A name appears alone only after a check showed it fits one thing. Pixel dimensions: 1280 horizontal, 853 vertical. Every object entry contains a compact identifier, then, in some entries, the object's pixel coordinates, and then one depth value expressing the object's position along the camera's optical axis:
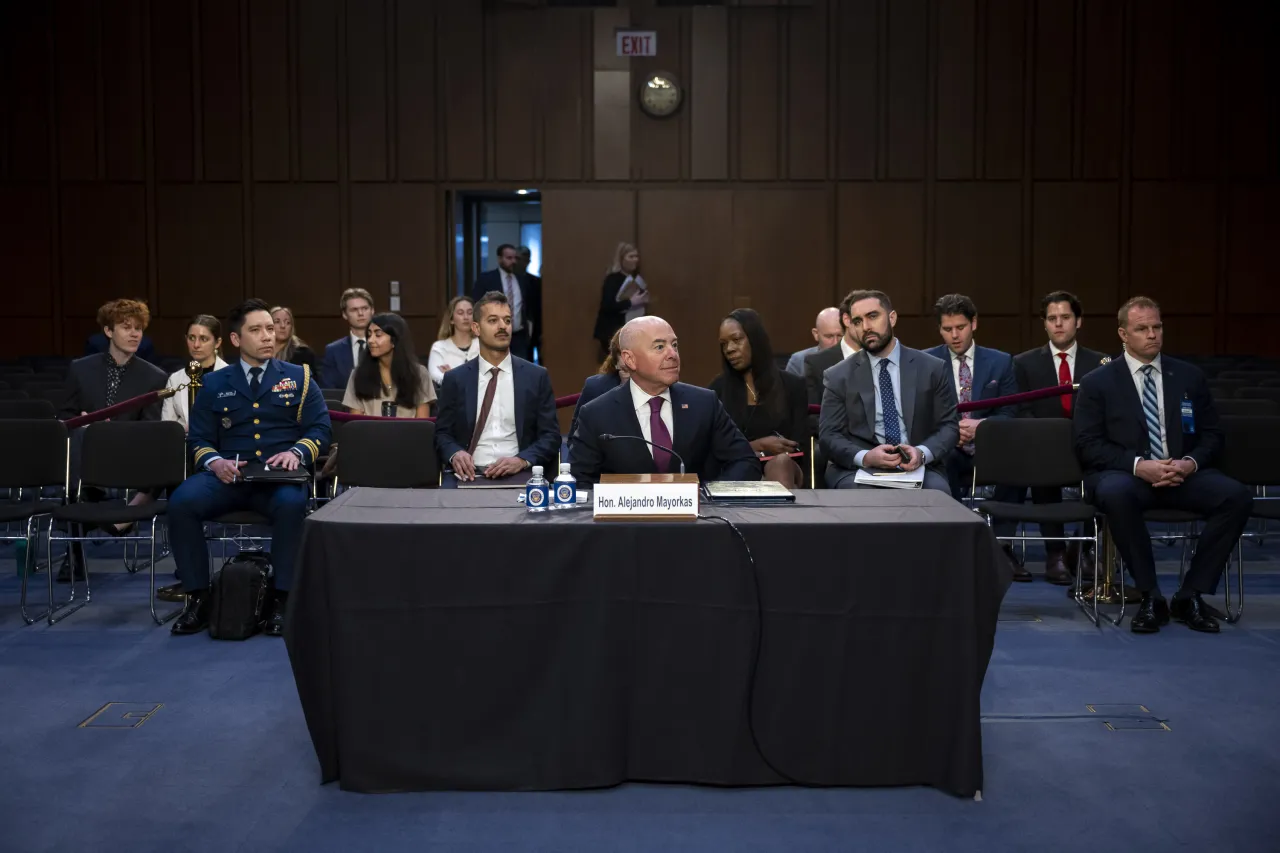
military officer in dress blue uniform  5.08
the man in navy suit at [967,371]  6.09
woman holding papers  11.77
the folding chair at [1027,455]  5.52
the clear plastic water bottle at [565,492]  3.41
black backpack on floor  4.91
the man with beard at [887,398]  5.09
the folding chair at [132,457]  5.48
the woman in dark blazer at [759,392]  5.30
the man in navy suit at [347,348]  7.65
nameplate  3.20
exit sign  11.88
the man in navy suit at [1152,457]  5.04
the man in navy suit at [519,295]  11.45
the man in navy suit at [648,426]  4.10
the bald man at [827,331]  7.15
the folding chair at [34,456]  5.49
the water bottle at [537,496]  3.34
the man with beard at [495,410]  5.41
